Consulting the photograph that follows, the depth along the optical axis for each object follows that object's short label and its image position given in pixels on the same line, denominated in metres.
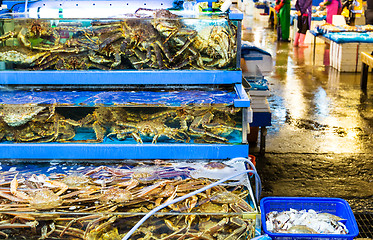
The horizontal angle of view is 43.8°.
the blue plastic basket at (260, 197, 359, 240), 2.73
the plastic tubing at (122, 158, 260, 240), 2.09
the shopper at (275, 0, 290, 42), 12.16
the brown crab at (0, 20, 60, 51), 3.30
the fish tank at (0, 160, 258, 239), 2.21
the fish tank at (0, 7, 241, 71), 3.27
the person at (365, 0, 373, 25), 11.91
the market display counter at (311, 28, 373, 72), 8.70
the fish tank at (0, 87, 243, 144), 2.97
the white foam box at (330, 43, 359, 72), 8.76
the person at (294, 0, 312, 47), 10.86
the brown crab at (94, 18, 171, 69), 3.28
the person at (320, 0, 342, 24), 11.84
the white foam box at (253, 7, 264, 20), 18.70
